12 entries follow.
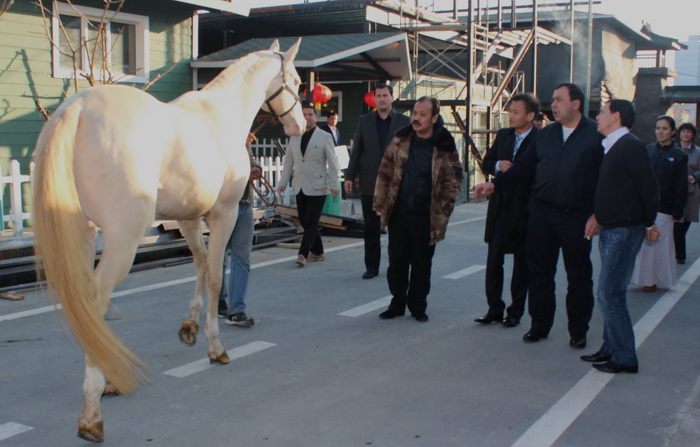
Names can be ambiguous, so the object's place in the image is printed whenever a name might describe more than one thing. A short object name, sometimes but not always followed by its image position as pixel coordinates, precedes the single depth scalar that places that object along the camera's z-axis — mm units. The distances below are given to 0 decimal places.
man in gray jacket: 9141
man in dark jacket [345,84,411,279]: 8359
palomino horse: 3646
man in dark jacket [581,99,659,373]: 5000
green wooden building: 11789
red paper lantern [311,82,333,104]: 13992
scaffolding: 19016
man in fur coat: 6383
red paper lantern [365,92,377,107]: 17003
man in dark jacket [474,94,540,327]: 6250
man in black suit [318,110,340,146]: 13086
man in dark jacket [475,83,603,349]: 5465
